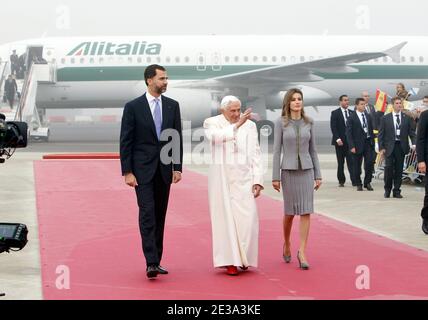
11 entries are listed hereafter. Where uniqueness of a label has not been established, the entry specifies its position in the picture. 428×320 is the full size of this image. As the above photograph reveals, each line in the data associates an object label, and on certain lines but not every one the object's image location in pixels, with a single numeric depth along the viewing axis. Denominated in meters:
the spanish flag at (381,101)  19.39
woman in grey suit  7.82
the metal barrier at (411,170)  15.23
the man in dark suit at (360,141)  14.38
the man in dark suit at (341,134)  14.91
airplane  26.92
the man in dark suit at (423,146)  9.57
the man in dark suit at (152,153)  7.26
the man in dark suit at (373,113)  15.34
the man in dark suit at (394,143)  13.23
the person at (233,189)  7.37
